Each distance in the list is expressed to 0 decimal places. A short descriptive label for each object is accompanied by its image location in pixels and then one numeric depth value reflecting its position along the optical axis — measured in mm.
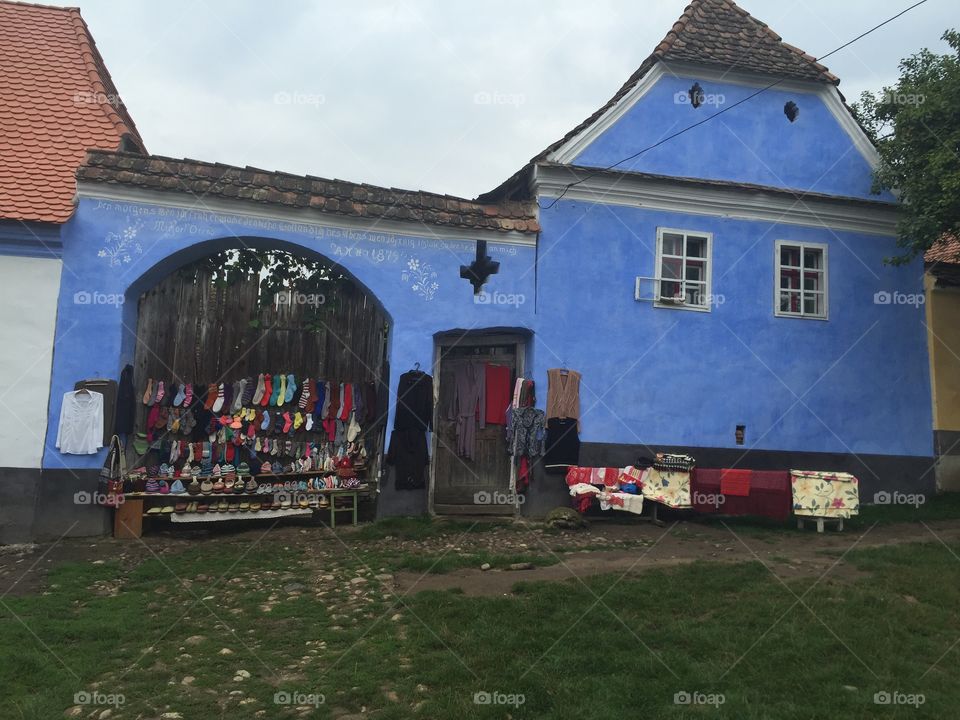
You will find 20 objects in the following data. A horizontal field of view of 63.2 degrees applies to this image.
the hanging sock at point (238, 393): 11047
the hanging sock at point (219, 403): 10954
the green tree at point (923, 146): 10812
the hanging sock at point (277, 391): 11211
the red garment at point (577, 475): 11164
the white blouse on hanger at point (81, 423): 9797
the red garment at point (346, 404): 11414
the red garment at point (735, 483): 10734
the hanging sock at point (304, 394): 11273
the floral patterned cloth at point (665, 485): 10883
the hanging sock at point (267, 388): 11227
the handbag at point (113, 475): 9828
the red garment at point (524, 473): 11297
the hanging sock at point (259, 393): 11148
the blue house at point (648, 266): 10523
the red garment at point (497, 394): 11594
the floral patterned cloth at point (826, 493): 10695
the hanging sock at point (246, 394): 11094
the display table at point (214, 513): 9930
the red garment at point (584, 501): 11000
